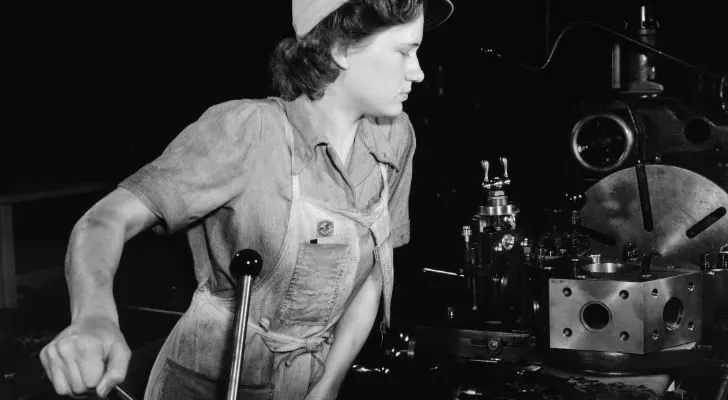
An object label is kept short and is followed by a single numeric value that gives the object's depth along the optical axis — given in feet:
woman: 5.88
